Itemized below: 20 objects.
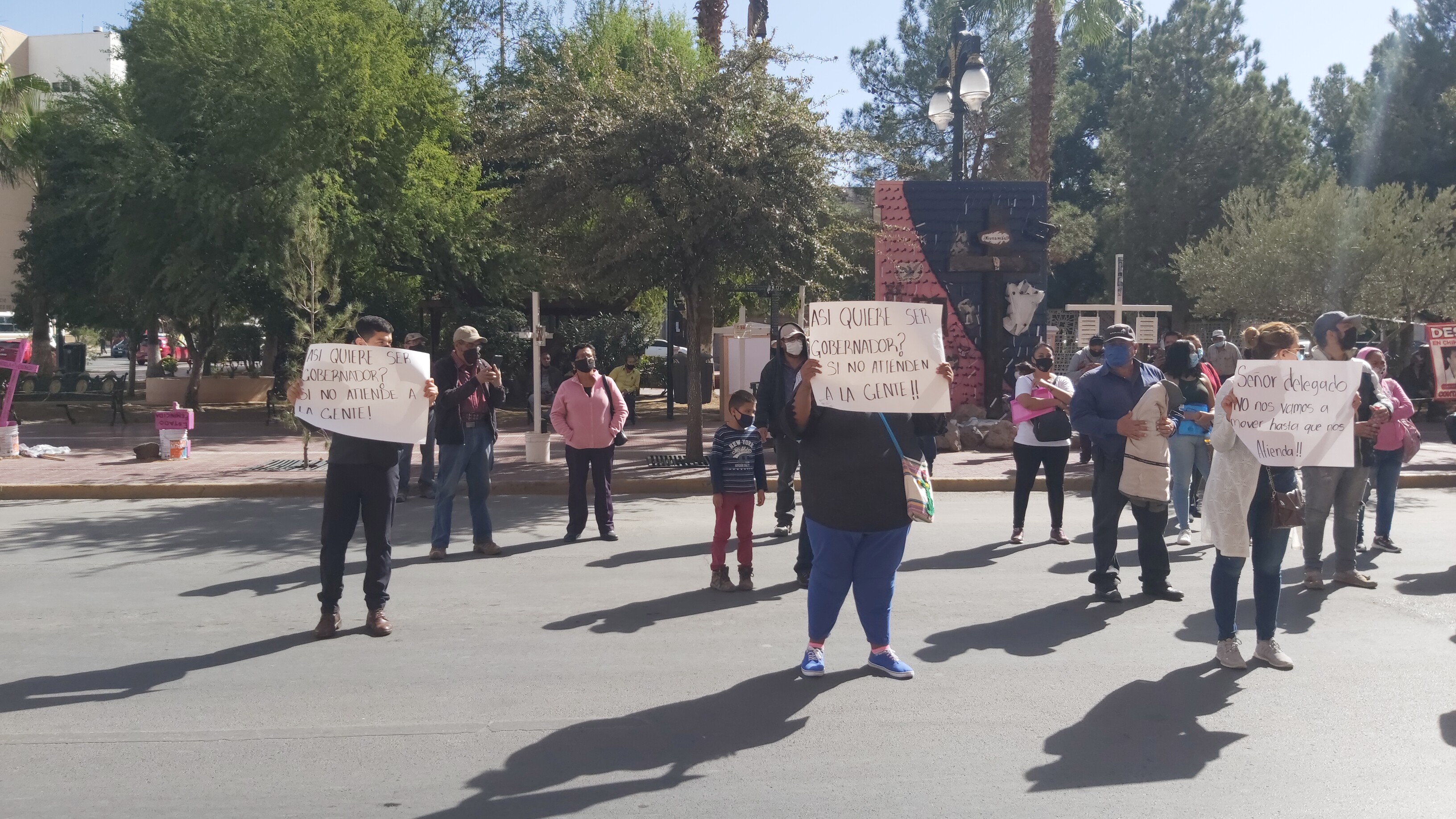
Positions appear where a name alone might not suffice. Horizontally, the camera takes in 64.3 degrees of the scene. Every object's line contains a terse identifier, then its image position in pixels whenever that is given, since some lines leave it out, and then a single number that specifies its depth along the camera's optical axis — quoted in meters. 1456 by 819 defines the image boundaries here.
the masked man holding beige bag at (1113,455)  7.30
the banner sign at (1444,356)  12.83
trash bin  37.78
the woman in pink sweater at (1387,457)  8.27
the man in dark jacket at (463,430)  8.87
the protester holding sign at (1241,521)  5.70
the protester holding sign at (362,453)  6.41
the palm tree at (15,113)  29.25
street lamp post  14.38
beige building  65.50
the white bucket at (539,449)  15.29
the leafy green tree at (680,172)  13.31
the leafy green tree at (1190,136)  35.88
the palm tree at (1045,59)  25.72
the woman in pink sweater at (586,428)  9.85
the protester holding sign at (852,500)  5.38
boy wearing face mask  7.75
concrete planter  28.83
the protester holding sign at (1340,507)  7.73
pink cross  15.84
